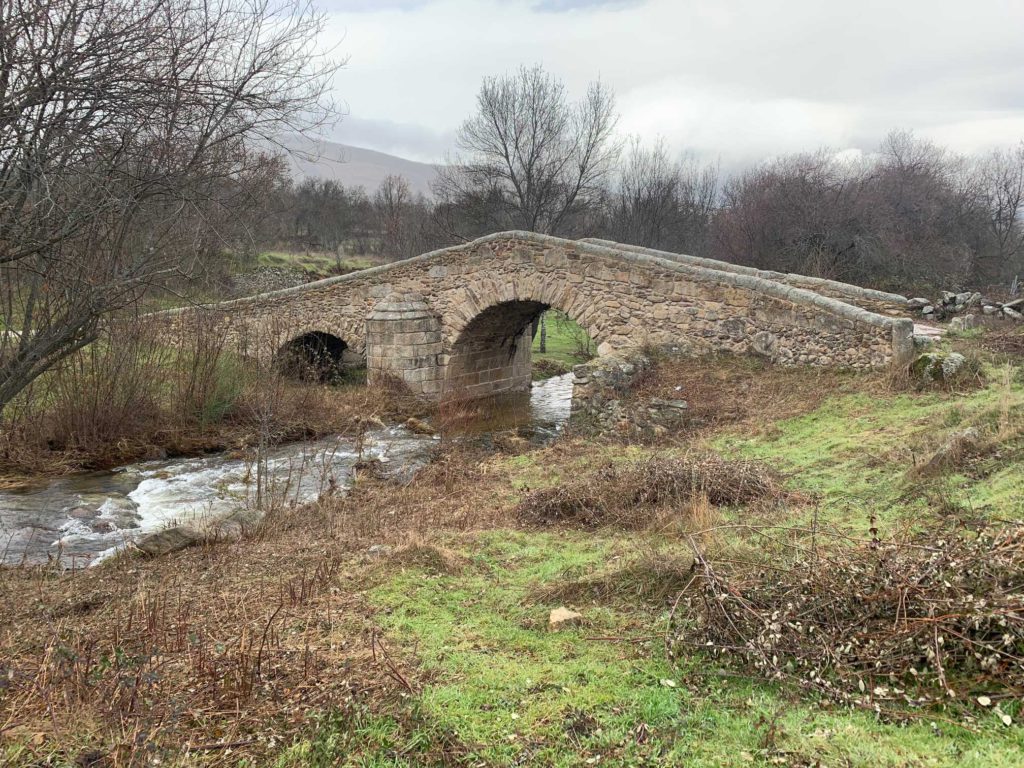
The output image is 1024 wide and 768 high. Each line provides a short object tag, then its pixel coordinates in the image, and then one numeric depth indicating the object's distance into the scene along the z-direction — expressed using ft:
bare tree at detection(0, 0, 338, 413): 11.68
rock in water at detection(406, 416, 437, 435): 41.68
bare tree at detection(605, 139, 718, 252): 97.50
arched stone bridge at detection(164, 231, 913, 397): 32.76
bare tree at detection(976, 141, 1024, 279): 90.79
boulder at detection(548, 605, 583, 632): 11.85
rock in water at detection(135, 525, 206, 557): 18.33
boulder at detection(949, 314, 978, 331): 40.27
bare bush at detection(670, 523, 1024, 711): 8.18
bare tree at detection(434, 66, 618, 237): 71.41
